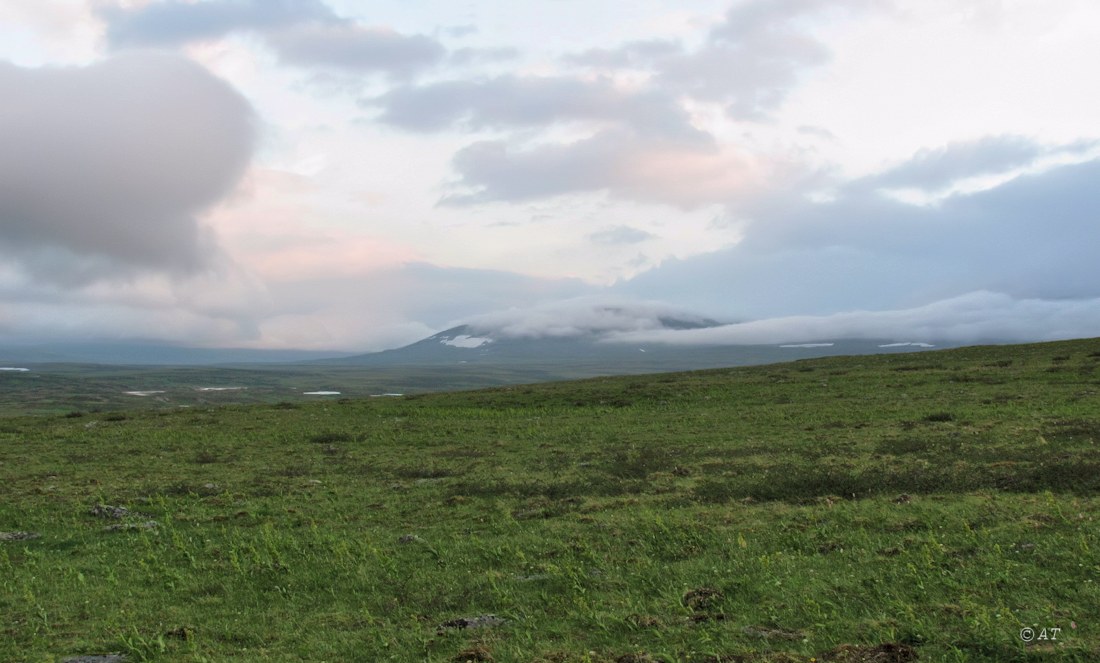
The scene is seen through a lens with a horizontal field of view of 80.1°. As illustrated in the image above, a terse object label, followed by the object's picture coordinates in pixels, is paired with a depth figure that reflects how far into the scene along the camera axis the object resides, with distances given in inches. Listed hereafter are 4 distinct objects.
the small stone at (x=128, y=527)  888.9
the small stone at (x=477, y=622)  516.7
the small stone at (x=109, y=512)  970.1
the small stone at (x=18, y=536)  856.2
